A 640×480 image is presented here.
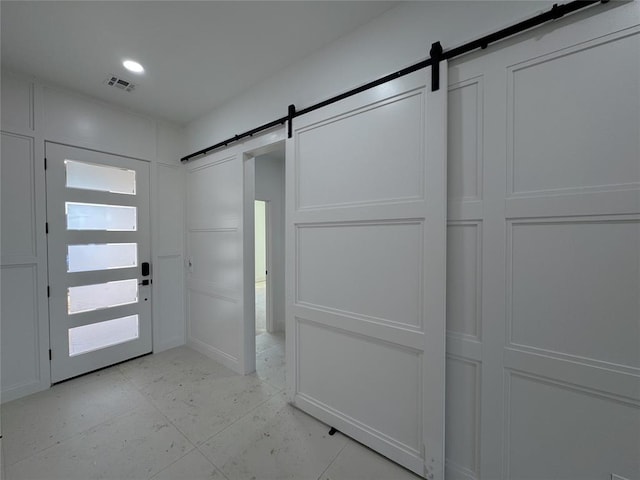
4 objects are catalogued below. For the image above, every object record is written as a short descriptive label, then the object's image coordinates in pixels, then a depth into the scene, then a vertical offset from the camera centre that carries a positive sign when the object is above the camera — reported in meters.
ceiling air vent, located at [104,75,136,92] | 2.29 +1.50
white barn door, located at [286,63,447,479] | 1.42 -0.21
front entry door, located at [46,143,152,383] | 2.42 -0.23
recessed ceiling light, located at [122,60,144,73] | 2.08 +1.50
